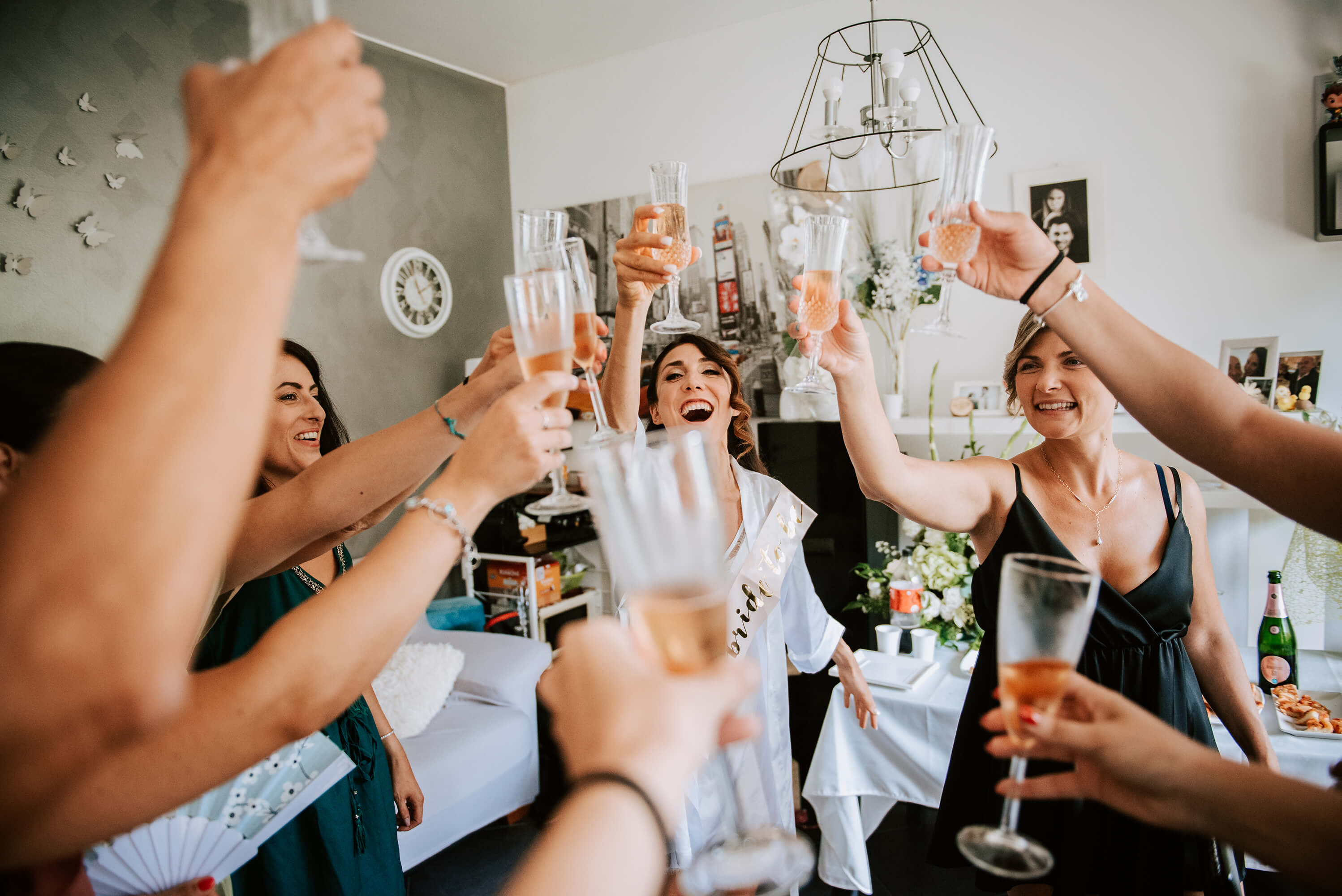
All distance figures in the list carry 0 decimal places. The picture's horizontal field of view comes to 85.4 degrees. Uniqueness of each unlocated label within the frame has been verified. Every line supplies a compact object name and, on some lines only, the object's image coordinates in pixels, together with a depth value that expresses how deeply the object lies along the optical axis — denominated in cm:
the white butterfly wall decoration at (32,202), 271
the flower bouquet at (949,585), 259
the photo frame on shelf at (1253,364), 271
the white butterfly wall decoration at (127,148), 299
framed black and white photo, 310
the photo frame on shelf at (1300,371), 272
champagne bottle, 218
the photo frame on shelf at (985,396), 321
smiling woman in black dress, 143
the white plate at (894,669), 229
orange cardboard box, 394
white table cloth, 218
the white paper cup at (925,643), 248
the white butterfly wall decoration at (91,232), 287
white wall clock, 406
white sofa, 266
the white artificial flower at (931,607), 261
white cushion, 286
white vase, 329
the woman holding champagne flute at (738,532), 164
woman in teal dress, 165
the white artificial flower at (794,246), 308
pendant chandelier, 190
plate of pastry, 188
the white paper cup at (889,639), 256
